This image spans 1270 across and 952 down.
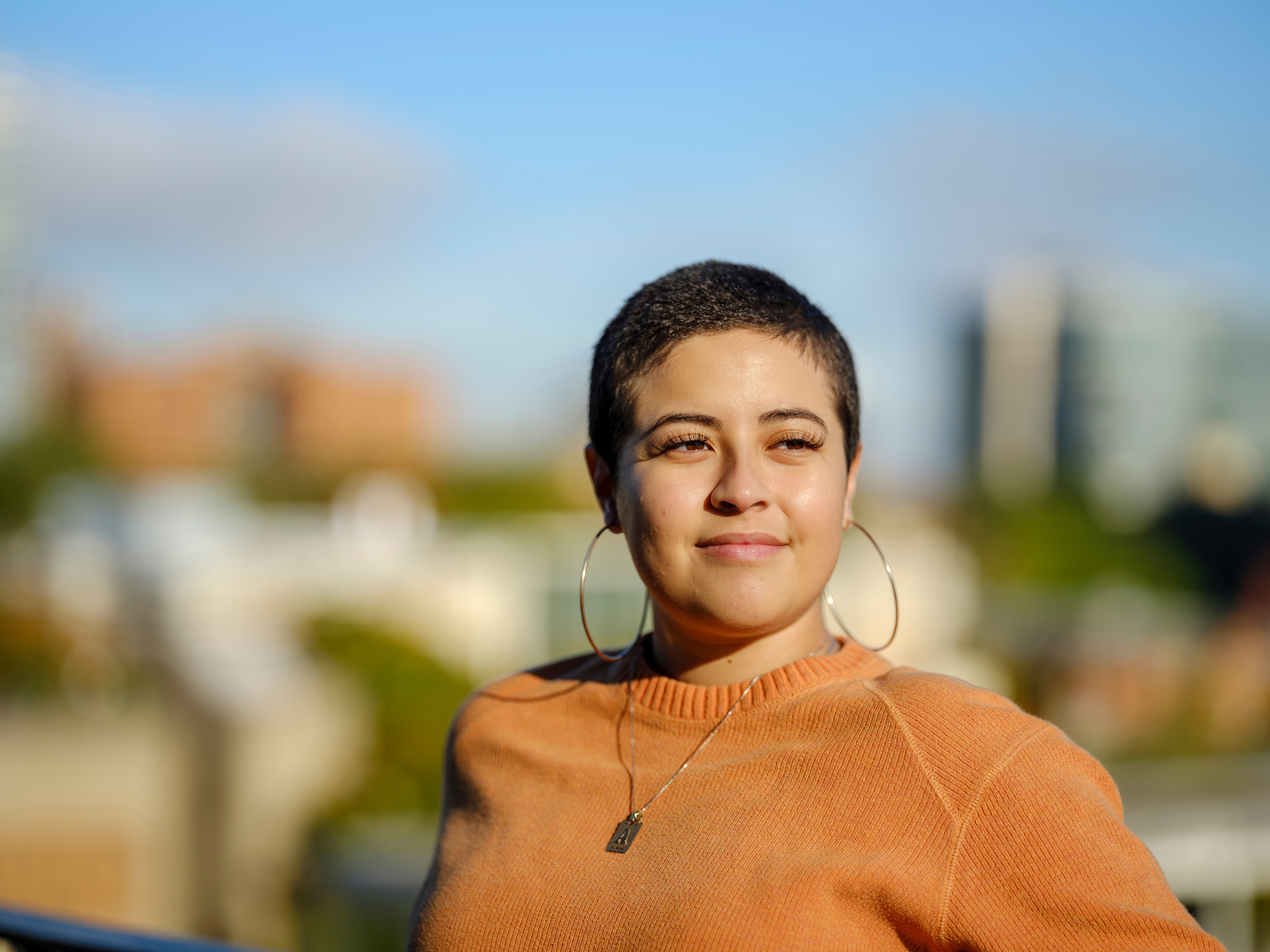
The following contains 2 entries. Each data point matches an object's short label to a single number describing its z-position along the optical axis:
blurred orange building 48.38
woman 1.23
